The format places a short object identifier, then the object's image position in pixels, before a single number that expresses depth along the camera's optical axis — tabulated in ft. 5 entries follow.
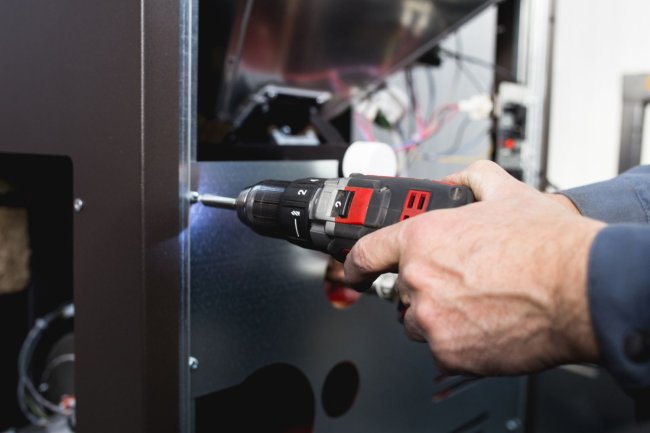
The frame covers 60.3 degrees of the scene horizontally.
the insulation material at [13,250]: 2.50
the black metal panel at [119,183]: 1.43
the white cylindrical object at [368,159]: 1.93
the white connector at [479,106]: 3.65
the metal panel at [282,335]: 1.70
